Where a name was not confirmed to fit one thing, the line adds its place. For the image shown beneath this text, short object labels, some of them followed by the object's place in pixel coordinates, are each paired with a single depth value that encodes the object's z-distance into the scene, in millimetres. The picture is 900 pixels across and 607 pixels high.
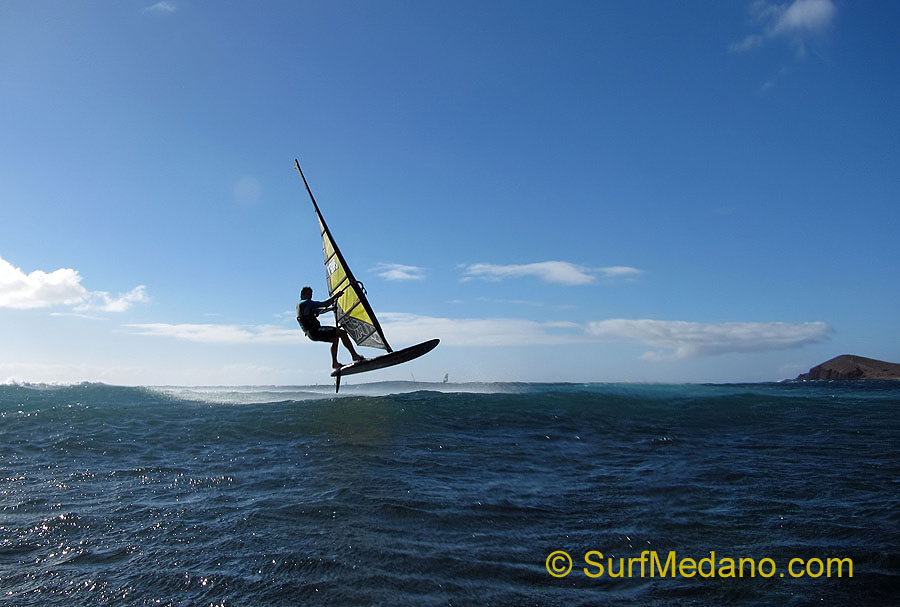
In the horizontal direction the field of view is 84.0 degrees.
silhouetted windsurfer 10055
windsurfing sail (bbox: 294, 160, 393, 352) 9922
